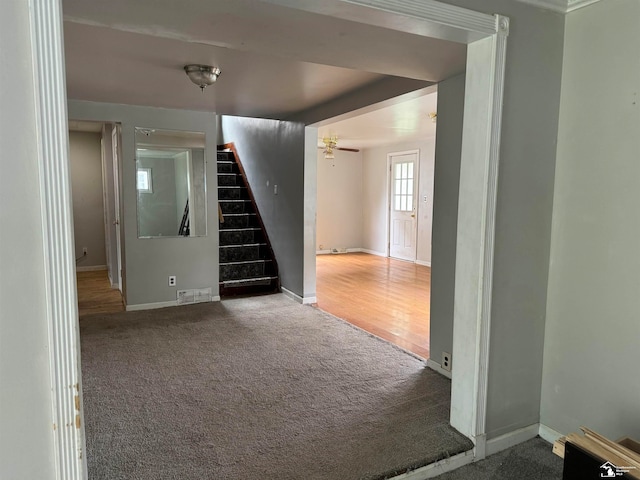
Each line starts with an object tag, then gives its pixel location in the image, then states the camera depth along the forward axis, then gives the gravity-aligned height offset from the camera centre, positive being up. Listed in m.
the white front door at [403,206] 8.00 -0.19
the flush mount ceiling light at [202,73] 2.88 +0.79
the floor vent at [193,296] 4.75 -1.11
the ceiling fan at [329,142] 6.88 +0.83
